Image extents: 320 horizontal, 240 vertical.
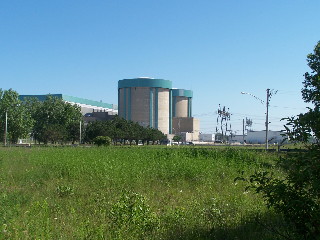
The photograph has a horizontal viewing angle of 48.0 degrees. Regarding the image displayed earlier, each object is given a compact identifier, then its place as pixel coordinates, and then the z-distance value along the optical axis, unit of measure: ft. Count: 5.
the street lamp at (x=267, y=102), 145.45
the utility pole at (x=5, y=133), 194.08
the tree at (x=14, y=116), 209.56
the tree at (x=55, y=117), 250.78
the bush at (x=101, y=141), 176.04
